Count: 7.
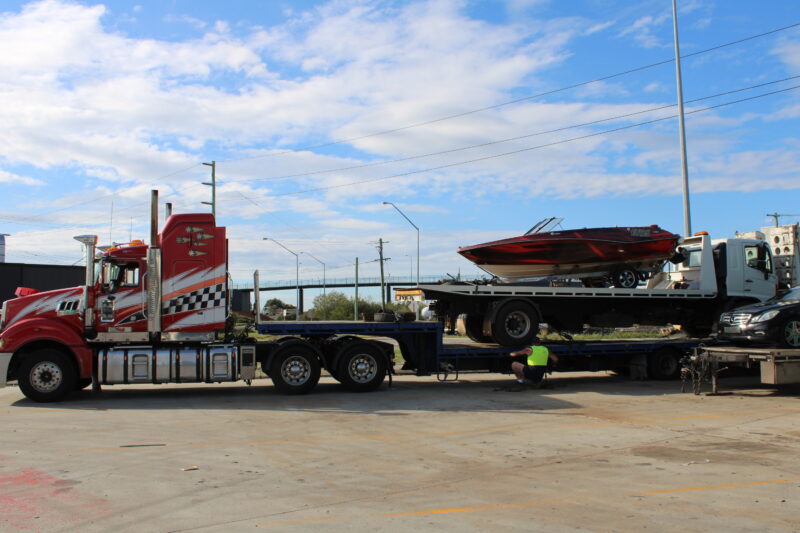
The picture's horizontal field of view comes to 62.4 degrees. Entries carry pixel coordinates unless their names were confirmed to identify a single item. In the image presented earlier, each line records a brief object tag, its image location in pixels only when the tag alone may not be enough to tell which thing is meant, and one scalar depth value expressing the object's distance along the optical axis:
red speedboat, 15.47
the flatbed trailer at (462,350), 13.23
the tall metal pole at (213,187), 31.45
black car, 13.37
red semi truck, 12.21
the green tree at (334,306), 50.47
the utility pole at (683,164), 22.00
